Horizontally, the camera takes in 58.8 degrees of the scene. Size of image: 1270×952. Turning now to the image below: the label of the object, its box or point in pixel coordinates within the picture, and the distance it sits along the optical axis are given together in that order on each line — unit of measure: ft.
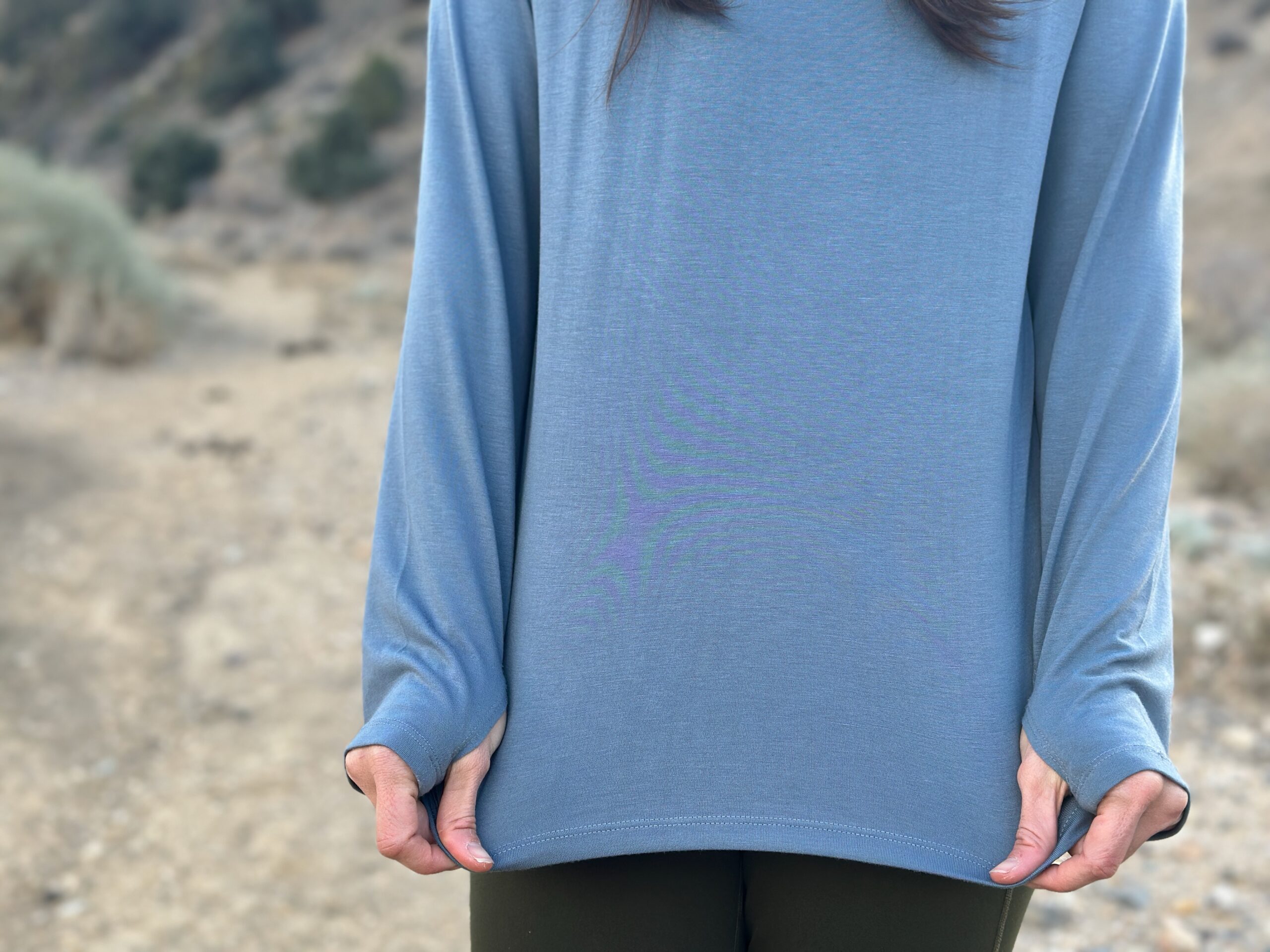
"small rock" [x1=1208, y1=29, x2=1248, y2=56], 48.16
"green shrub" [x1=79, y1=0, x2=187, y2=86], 86.43
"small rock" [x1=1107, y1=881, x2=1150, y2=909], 7.89
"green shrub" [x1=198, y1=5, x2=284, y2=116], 74.84
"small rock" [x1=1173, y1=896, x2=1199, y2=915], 7.80
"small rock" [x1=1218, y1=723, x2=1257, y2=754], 9.83
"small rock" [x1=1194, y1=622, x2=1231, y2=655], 11.10
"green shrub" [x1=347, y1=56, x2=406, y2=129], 62.39
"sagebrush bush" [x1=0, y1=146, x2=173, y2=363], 25.03
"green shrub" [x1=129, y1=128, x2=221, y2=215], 59.67
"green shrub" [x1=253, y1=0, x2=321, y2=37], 79.66
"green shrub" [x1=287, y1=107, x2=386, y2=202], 55.83
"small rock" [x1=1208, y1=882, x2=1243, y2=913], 7.79
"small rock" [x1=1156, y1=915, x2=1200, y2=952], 7.33
